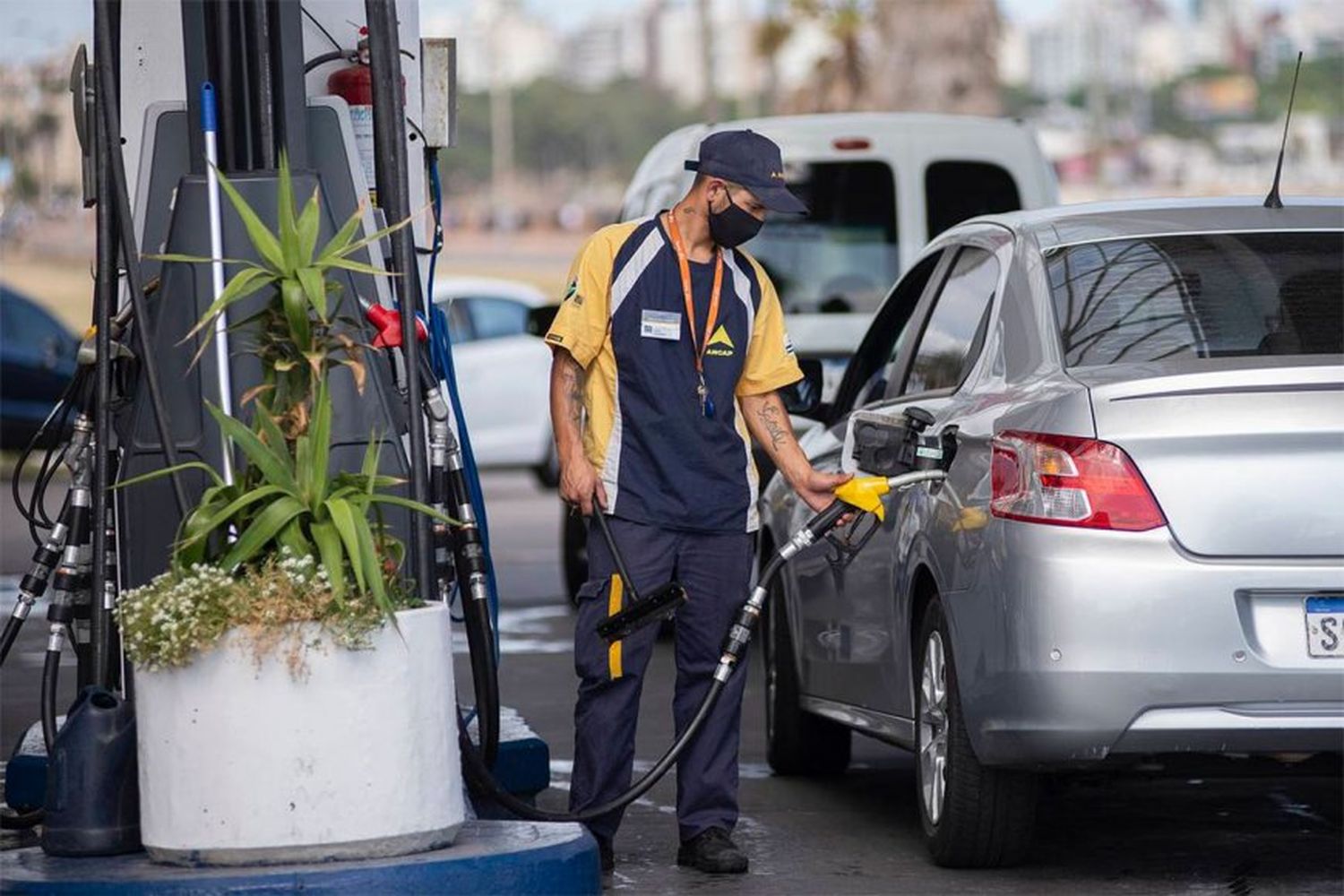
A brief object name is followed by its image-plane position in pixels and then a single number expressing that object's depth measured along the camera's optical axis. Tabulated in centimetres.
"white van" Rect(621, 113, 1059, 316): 1725
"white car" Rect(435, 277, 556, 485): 3198
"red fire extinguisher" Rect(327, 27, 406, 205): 1045
